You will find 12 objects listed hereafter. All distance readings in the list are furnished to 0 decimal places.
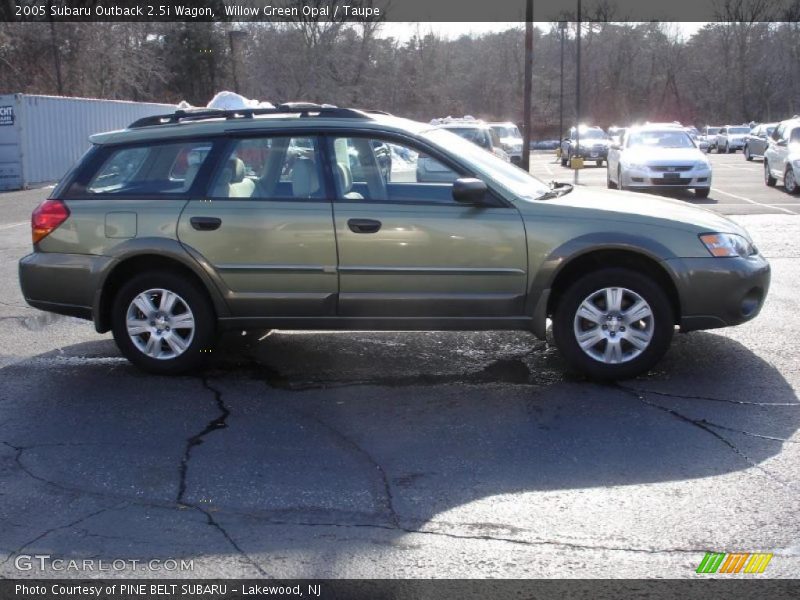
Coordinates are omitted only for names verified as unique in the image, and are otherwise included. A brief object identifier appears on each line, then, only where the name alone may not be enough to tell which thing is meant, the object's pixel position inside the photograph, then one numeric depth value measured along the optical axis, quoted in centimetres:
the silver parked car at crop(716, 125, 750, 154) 4581
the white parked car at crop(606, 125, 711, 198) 1800
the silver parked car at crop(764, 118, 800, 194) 1862
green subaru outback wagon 581
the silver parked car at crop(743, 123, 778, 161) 2948
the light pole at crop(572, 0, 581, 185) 3494
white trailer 2503
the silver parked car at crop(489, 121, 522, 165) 2733
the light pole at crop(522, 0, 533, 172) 1781
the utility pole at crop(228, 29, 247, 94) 2550
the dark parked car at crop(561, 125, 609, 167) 3844
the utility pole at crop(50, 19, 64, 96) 3389
